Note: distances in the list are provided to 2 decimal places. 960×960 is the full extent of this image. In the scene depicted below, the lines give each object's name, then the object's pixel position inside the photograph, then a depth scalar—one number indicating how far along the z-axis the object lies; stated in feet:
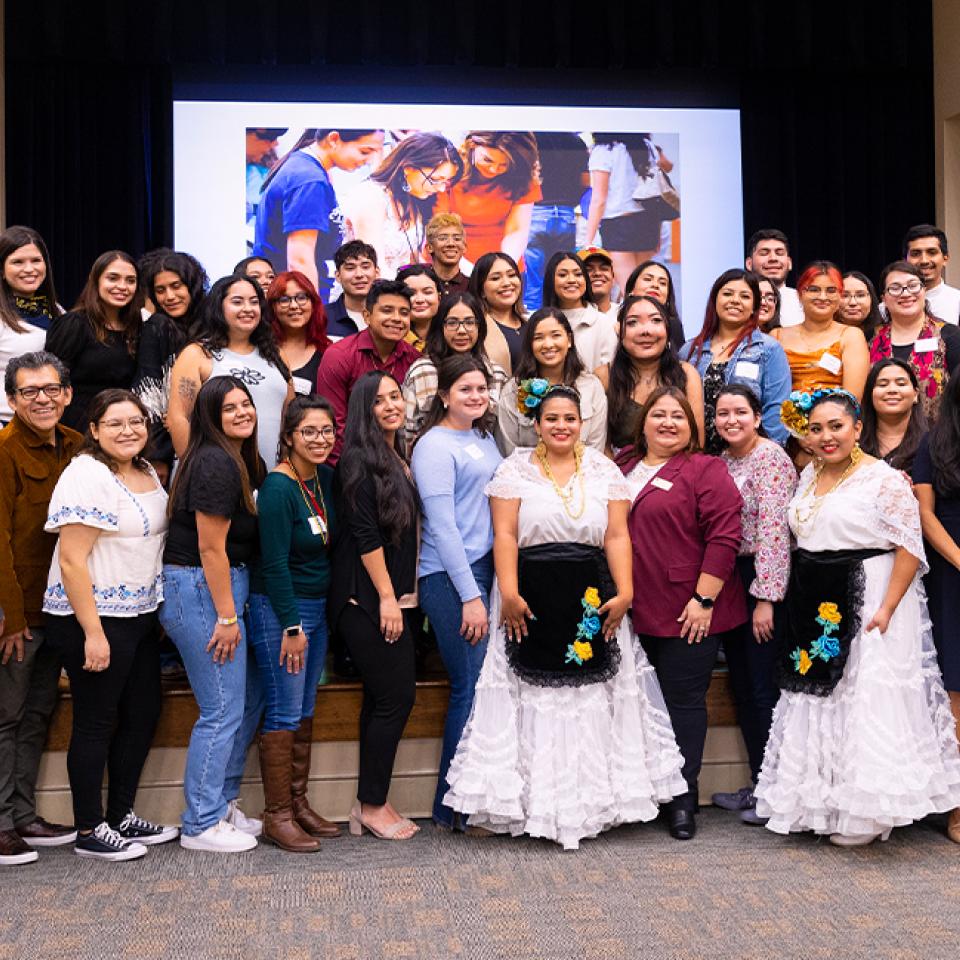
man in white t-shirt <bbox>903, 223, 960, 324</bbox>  16.93
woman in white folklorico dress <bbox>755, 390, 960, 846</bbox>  11.85
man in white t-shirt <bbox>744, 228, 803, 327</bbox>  16.96
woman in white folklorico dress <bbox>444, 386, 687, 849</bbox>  12.24
